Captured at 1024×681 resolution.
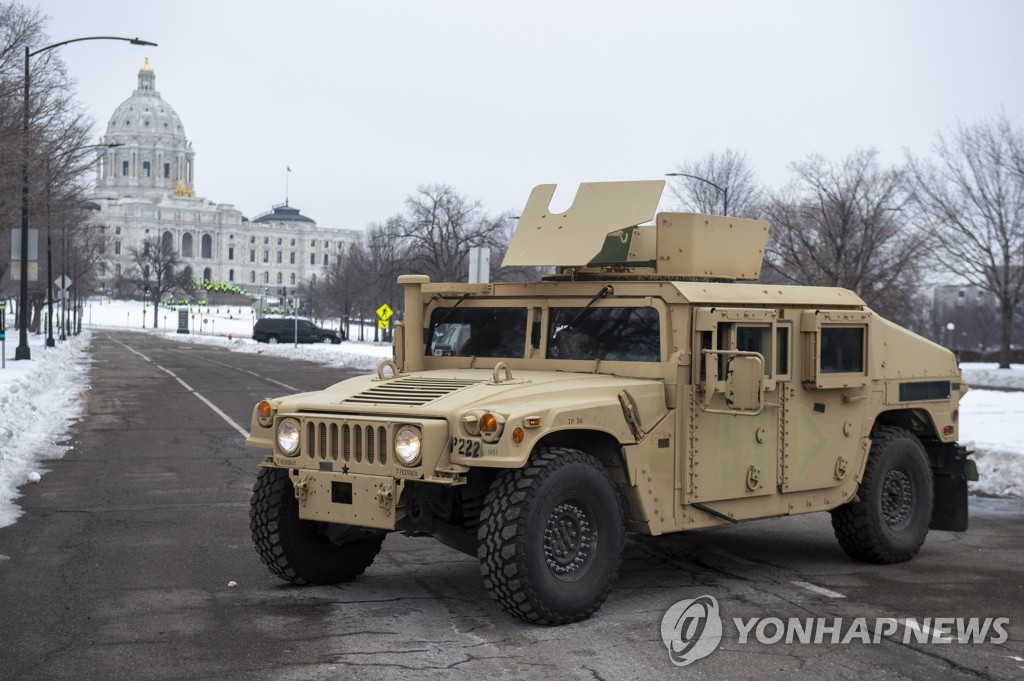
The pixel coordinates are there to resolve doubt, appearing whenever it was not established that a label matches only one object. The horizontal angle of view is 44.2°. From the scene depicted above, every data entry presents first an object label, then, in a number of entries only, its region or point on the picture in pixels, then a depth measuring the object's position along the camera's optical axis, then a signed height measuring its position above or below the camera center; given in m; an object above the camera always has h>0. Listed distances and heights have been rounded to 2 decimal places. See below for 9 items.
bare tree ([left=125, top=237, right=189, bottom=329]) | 147.38 +7.95
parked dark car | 77.06 +0.04
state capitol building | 189.20 +8.69
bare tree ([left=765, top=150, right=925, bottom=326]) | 38.12 +3.19
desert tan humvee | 7.07 -0.52
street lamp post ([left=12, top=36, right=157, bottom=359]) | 27.47 +2.18
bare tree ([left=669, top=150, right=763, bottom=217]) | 58.12 +7.11
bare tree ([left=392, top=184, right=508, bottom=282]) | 62.00 +4.94
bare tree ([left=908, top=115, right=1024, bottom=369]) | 43.91 +4.45
